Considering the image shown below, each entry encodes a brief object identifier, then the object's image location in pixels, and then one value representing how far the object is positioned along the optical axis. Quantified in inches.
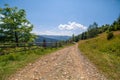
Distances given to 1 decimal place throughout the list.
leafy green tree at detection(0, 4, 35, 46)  584.3
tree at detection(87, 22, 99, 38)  2455.6
